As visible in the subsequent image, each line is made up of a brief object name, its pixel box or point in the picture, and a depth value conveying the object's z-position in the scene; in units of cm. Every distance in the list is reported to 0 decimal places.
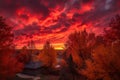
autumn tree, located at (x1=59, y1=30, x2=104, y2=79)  1612
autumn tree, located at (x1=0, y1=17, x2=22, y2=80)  948
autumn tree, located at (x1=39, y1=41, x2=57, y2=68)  2365
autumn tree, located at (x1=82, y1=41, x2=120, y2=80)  959
